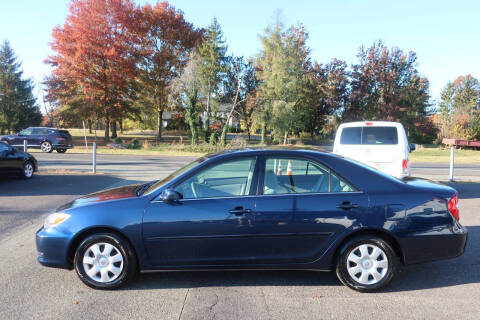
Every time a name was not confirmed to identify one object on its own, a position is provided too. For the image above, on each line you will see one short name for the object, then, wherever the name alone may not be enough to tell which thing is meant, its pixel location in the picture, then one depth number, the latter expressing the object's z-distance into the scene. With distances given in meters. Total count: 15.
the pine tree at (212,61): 38.69
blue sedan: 4.08
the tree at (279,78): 37.81
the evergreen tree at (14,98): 46.44
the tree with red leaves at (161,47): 41.72
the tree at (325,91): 46.16
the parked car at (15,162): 11.40
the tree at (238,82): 43.75
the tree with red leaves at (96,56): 36.56
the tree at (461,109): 46.62
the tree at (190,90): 34.47
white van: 8.88
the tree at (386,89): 44.16
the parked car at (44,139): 25.97
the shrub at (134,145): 32.51
